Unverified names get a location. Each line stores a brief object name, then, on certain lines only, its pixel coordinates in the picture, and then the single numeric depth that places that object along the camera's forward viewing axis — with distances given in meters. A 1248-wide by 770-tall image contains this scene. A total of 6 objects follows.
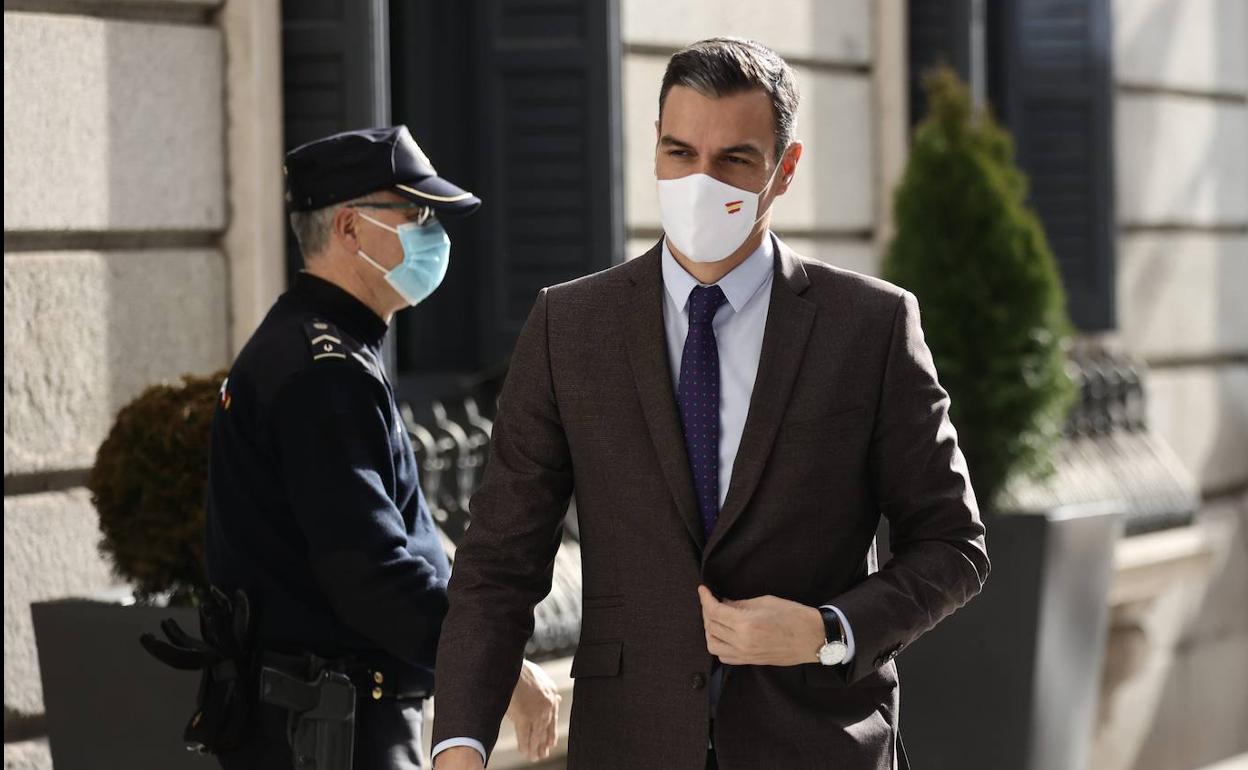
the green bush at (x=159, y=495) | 8.77
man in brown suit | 5.42
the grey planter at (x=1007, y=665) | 11.75
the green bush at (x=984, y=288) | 13.13
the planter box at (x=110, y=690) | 7.99
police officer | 6.96
